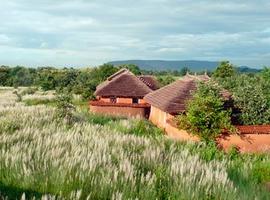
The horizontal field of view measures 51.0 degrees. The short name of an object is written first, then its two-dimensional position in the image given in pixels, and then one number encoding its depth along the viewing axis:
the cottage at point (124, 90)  23.77
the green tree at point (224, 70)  39.81
